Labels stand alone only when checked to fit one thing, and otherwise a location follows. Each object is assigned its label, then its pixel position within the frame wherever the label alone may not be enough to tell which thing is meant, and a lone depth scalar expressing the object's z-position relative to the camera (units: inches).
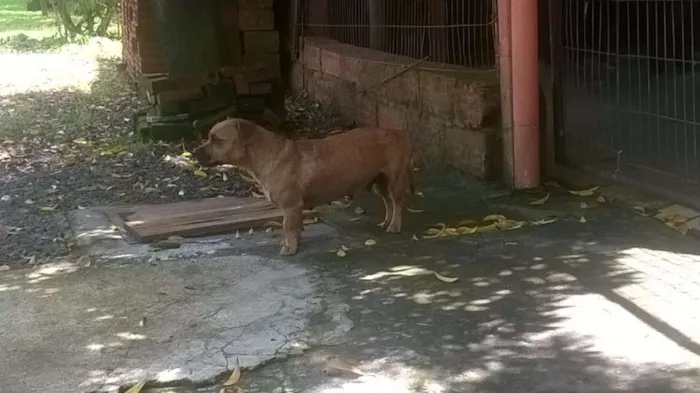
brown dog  245.3
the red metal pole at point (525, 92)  287.4
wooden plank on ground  267.0
